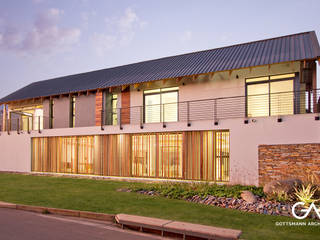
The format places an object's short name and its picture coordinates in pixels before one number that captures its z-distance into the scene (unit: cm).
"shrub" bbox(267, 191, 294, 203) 994
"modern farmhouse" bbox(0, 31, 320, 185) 1330
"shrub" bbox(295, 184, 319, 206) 912
